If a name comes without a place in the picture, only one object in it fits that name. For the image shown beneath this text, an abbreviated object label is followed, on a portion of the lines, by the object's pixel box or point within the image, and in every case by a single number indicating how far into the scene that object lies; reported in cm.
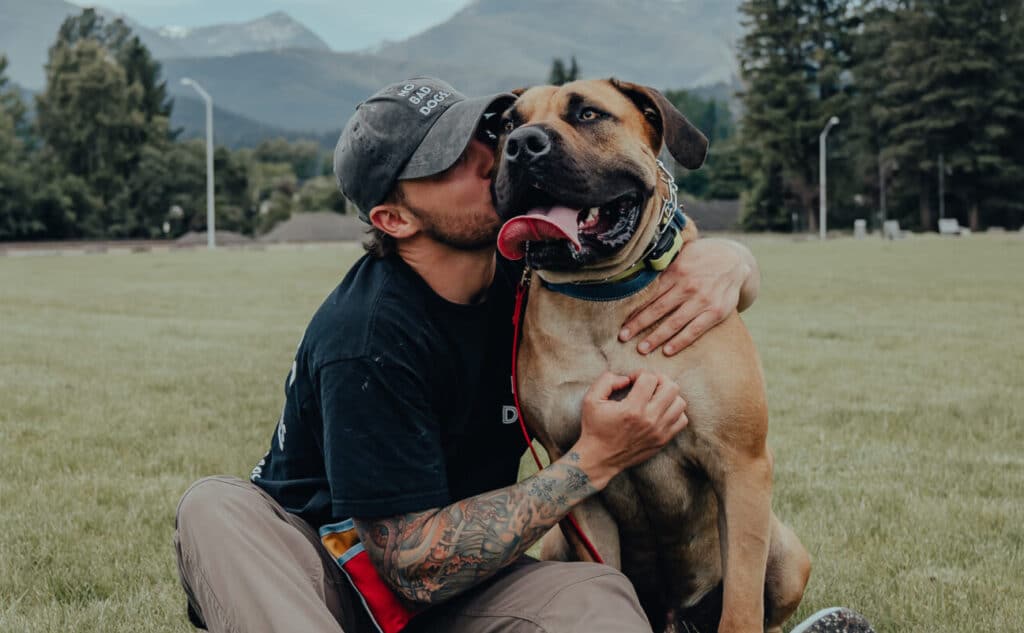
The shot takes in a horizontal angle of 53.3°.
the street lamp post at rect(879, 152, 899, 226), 6425
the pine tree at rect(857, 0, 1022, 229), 5900
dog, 289
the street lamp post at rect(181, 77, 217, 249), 4338
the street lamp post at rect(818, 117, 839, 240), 5534
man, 255
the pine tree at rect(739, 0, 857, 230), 6662
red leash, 307
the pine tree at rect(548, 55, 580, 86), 8324
